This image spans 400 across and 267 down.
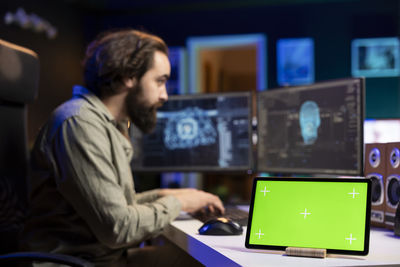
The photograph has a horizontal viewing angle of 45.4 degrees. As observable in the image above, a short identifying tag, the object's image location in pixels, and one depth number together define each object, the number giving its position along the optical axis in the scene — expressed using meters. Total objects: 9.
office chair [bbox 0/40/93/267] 1.47
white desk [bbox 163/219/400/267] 0.99
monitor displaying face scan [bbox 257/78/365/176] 1.67
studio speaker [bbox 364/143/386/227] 1.47
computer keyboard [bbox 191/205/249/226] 1.55
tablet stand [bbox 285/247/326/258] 1.02
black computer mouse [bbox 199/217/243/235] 1.31
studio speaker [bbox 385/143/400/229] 1.40
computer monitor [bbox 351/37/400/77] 5.18
